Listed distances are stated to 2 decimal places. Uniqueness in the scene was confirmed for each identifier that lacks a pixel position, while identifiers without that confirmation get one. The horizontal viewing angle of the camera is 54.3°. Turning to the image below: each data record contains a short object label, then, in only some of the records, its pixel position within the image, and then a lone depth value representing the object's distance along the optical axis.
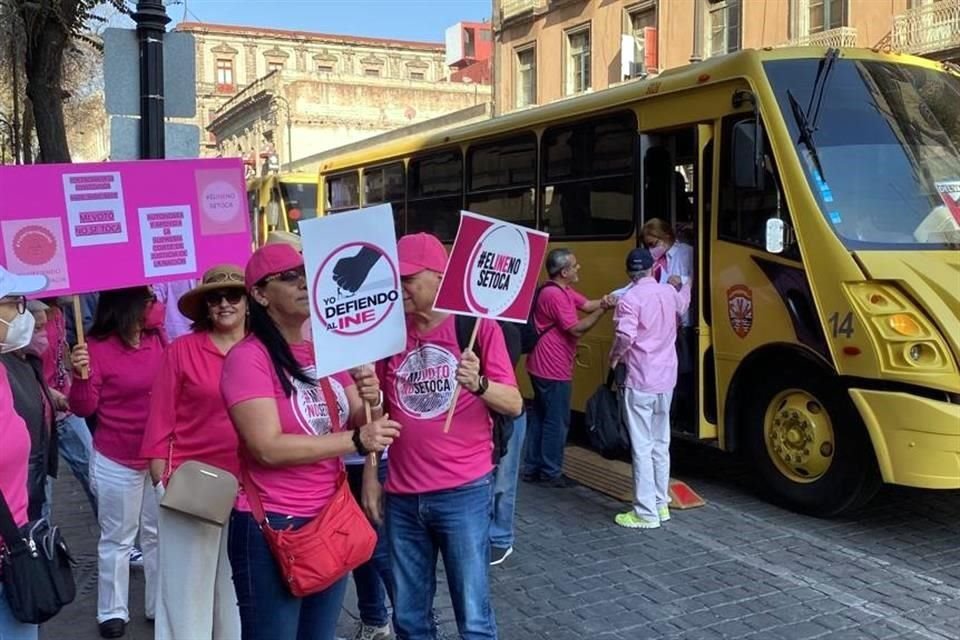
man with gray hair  6.75
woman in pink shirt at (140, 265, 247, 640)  3.18
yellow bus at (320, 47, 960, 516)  5.44
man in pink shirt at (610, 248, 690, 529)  5.88
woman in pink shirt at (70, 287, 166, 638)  4.35
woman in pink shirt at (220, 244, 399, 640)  2.75
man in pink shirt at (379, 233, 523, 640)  3.29
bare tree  9.62
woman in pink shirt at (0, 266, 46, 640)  2.76
